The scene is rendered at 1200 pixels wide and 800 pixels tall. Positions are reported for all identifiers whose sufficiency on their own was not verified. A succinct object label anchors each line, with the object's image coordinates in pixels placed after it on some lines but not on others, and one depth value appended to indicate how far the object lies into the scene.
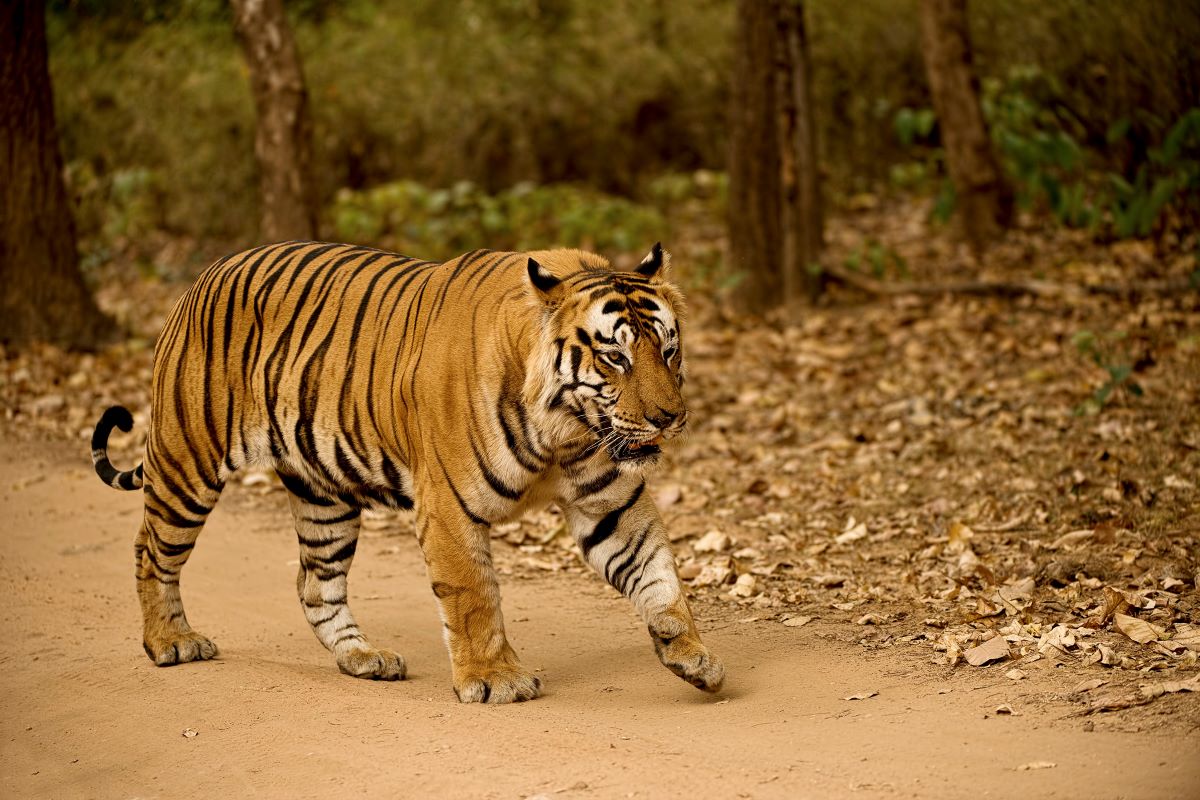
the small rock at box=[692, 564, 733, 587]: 11.53
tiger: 8.46
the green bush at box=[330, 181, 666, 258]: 25.62
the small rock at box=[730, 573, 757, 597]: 11.20
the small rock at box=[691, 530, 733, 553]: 12.39
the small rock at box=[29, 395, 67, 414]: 17.52
